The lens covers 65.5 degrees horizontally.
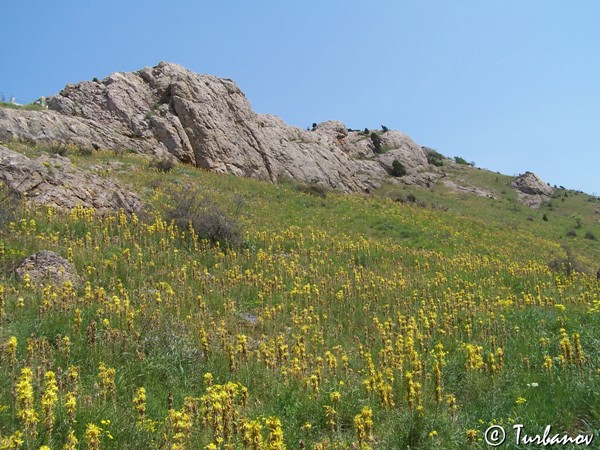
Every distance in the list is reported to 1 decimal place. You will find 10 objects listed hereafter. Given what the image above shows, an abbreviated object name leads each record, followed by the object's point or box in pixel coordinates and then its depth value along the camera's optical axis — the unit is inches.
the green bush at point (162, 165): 956.0
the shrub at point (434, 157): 2669.8
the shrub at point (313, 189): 1135.5
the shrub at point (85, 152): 884.6
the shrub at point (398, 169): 2142.0
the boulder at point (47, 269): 290.2
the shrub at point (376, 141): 2385.6
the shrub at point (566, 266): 609.0
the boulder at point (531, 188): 2161.7
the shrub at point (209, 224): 491.5
